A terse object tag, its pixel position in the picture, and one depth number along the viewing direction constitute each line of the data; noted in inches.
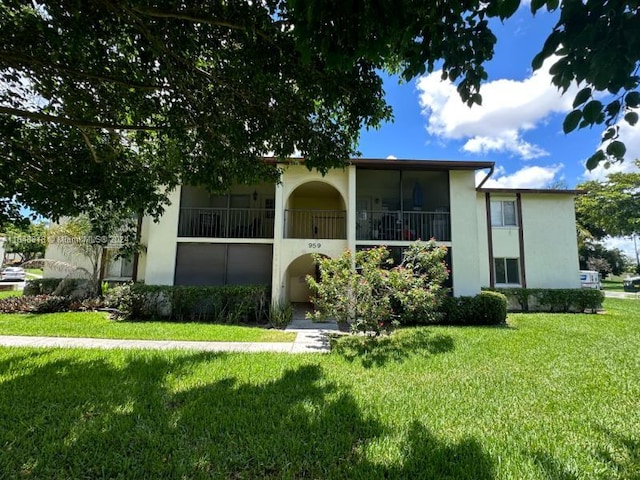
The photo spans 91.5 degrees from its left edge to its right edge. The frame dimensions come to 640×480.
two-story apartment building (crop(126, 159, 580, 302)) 492.4
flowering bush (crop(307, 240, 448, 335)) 331.0
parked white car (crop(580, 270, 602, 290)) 945.5
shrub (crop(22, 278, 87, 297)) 532.8
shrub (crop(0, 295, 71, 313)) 470.6
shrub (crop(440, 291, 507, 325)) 446.0
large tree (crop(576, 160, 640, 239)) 1084.5
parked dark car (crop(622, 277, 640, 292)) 1187.1
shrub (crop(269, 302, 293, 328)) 431.2
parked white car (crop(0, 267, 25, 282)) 1182.3
